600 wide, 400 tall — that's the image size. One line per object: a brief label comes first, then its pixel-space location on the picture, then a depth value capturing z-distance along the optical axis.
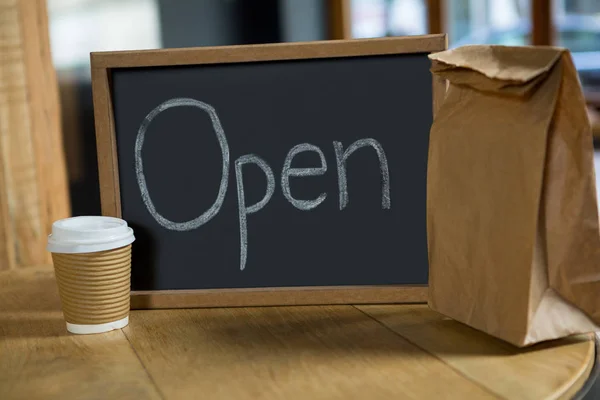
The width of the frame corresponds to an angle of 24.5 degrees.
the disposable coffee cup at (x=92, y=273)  1.30
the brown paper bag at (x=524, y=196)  1.21
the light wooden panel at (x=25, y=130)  1.67
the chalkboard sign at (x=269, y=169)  1.37
